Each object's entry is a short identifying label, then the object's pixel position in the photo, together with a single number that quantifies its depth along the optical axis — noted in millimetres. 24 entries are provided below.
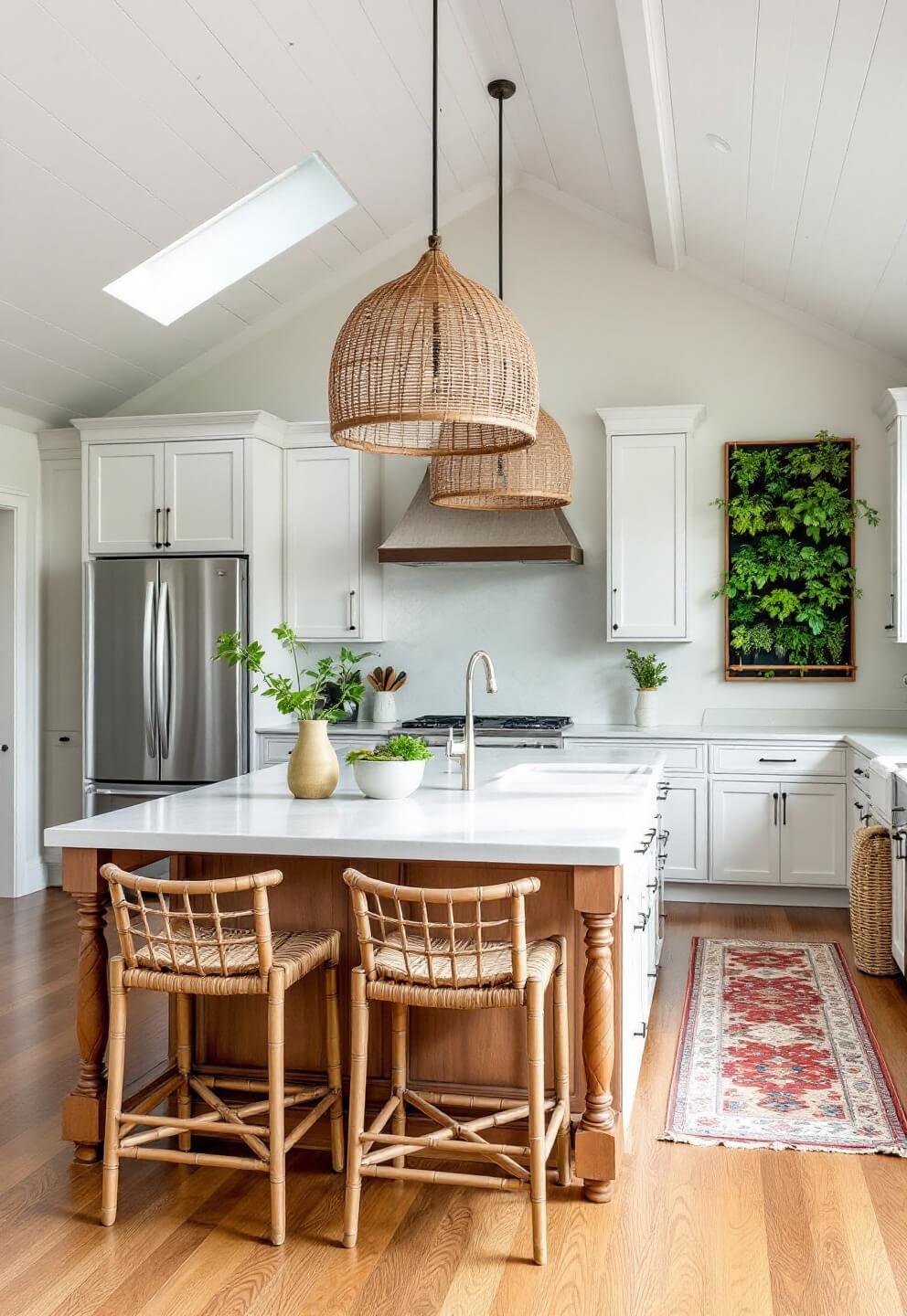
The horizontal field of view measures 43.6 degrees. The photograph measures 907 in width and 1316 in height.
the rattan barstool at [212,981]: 2508
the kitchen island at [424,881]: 2605
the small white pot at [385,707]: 6234
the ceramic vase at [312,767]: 3328
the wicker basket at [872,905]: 4363
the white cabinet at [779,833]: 5426
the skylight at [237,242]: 5594
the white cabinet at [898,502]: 5316
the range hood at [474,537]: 5727
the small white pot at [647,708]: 5914
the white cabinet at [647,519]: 5797
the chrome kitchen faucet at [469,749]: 3482
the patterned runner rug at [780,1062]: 3031
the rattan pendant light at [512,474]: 3568
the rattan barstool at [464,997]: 2408
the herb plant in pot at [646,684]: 5918
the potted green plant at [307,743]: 3311
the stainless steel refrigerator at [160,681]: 5758
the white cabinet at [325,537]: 6105
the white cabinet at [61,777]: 6344
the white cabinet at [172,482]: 5824
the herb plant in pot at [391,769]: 3283
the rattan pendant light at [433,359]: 2568
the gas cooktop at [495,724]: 5754
